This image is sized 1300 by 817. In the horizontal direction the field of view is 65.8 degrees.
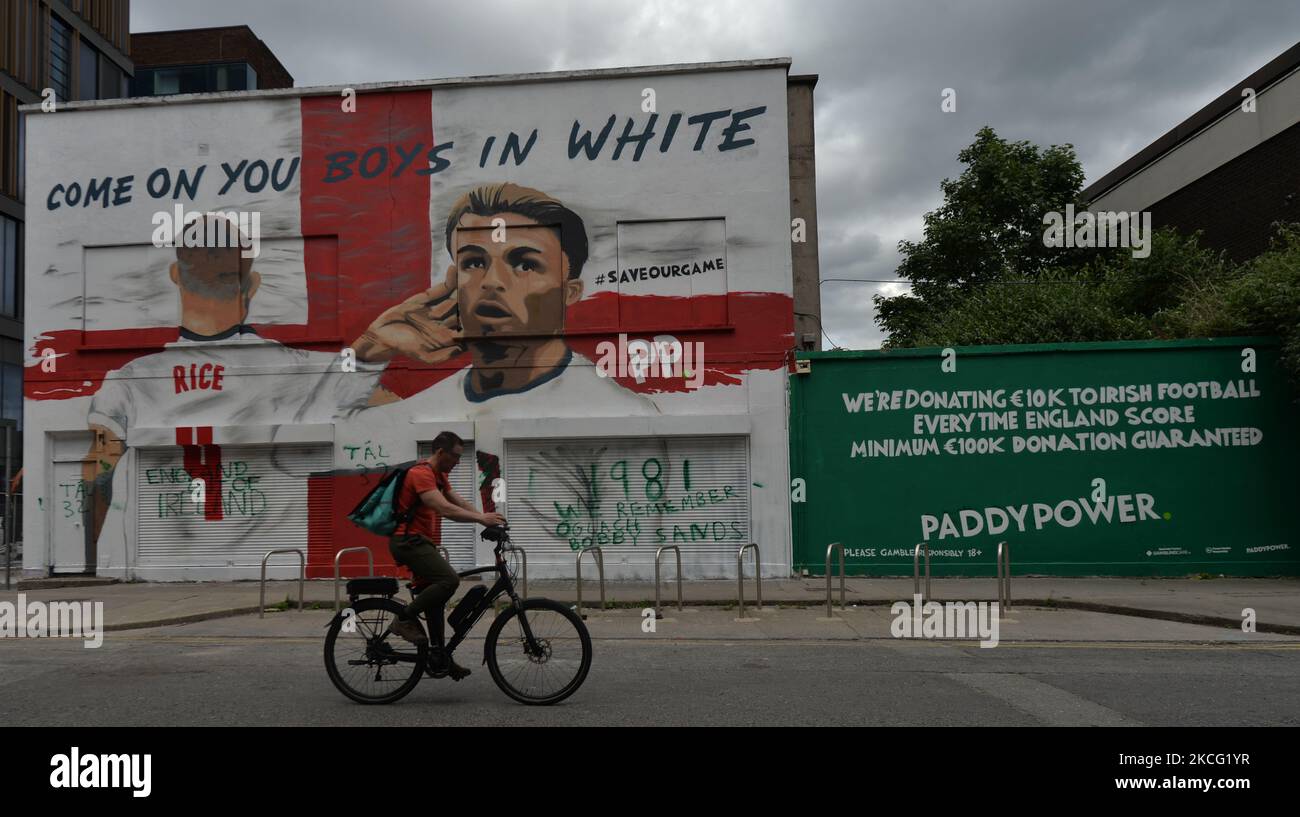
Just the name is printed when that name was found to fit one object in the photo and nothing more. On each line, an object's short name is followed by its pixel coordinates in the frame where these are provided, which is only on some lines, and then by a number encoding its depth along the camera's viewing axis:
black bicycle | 6.63
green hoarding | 14.52
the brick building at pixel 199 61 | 43.84
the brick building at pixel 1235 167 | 23.95
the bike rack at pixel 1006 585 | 11.52
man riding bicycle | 6.72
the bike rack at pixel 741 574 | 11.07
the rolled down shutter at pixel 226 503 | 15.52
